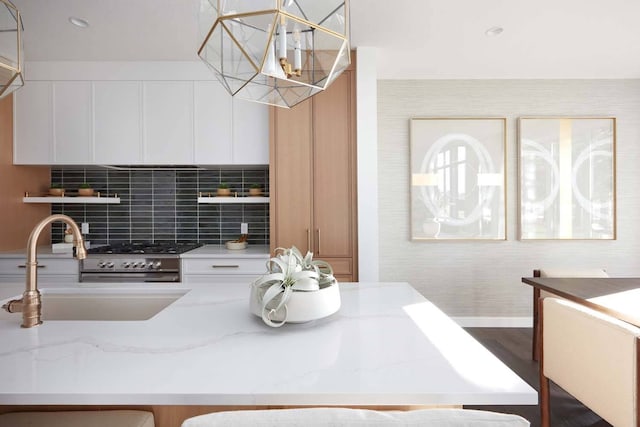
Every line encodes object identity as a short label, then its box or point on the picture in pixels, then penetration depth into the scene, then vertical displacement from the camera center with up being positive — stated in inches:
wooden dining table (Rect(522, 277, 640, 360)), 65.2 -18.9
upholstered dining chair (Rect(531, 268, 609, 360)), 107.0 -20.2
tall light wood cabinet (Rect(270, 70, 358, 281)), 111.4 +10.8
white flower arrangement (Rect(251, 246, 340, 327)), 39.9 -10.1
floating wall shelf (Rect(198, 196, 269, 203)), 123.2 +4.1
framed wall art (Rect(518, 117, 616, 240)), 135.5 +13.1
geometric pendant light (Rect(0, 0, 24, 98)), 44.7 +21.7
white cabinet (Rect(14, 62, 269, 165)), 119.0 +31.8
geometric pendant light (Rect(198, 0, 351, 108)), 35.6 +19.3
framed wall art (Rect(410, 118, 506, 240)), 136.2 +12.4
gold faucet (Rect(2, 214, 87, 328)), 42.5 -10.2
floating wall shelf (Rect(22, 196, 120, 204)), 122.6 +4.3
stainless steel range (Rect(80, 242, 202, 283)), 111.5 -18.0
